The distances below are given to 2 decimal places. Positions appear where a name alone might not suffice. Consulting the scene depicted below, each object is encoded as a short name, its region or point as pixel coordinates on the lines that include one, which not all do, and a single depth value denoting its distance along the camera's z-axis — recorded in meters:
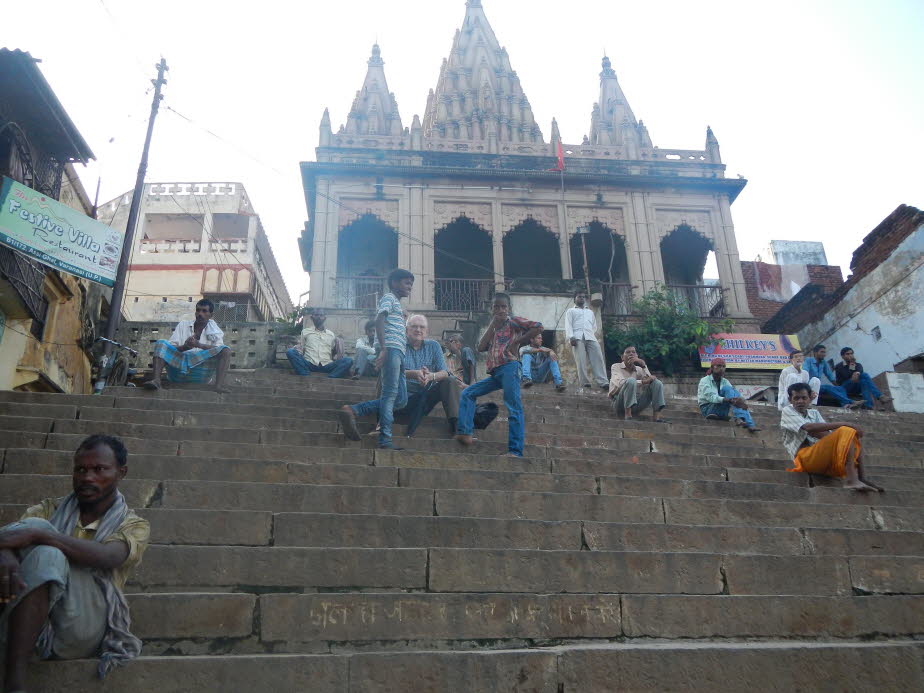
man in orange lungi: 5.93
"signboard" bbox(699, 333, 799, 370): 16.08
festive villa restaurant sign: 9.39
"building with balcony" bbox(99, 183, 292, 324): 29.23
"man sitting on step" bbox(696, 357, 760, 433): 9.05
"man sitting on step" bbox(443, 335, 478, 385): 10.71
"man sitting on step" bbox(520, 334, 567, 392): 10.87
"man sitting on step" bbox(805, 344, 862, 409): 12.01
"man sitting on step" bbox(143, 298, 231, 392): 8.07
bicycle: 8.72
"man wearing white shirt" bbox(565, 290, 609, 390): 11.75
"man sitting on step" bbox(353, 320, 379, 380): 10.91
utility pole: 11.77
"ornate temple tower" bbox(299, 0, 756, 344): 17.78
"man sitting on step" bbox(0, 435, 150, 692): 2.66
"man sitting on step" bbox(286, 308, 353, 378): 11.18
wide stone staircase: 3.26
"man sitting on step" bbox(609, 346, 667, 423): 8.82
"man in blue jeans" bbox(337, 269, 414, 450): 6.13
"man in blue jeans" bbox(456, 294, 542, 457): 6.29
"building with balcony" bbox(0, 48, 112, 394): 11.05
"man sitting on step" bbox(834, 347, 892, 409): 12.21
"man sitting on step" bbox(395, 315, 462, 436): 6.64
